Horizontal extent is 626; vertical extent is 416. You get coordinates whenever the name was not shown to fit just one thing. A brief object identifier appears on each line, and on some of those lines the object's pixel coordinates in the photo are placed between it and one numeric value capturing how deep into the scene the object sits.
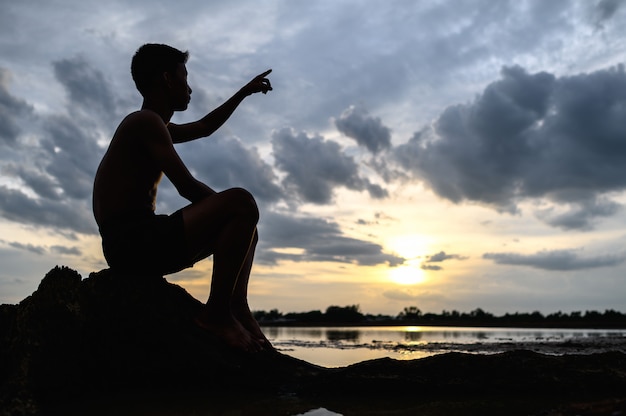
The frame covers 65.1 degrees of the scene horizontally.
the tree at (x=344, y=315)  56.00
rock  3.03
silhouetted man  3.36
